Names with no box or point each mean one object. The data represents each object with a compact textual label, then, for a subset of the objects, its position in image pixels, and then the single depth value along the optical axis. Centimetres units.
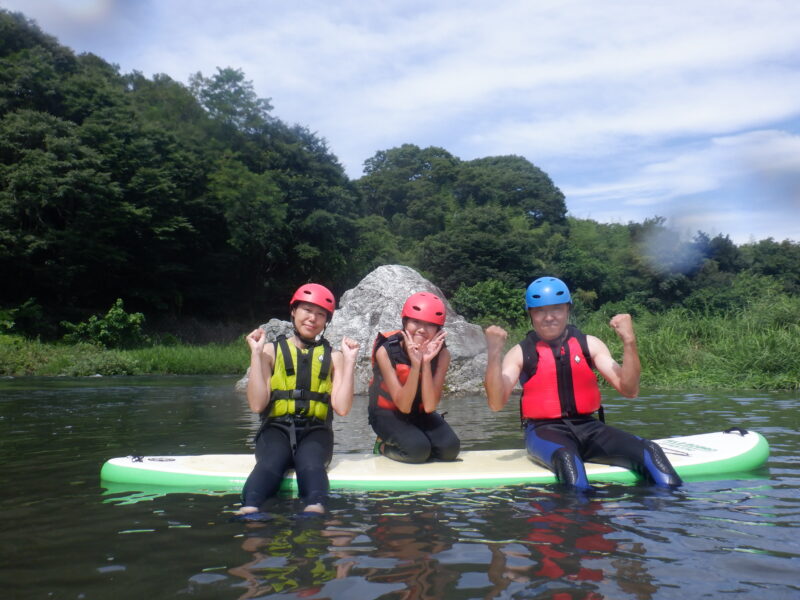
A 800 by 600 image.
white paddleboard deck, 438
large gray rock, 1235
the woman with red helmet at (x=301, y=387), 427
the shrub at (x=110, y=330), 2395
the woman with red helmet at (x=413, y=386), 466
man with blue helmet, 442
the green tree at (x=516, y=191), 5394
